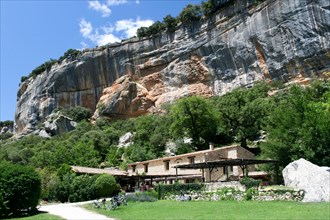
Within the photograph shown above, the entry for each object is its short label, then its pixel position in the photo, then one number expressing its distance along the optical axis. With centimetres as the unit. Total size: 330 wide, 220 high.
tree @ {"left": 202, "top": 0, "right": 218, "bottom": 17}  8062
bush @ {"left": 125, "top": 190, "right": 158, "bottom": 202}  2917
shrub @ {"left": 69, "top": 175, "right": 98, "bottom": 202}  3441
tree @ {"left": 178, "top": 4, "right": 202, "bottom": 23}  8325
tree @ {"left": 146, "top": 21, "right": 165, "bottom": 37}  8844
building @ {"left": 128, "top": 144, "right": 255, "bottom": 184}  4322
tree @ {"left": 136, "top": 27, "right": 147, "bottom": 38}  9031
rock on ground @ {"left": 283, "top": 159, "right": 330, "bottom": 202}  2123
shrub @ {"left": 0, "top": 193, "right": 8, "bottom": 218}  2058
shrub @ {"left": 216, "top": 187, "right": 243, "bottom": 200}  2526
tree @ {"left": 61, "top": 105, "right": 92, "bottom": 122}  9300
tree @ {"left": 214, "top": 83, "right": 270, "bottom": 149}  5600
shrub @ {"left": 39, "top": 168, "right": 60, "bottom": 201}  3472
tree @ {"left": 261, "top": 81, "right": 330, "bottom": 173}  3506
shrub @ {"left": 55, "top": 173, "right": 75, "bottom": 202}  3484
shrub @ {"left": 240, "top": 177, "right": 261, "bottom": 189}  2760
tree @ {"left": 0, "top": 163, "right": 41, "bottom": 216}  2169
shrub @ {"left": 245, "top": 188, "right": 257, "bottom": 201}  2427
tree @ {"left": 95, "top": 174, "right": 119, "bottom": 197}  3553
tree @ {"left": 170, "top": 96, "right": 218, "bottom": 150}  5919
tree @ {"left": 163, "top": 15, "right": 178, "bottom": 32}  8656
